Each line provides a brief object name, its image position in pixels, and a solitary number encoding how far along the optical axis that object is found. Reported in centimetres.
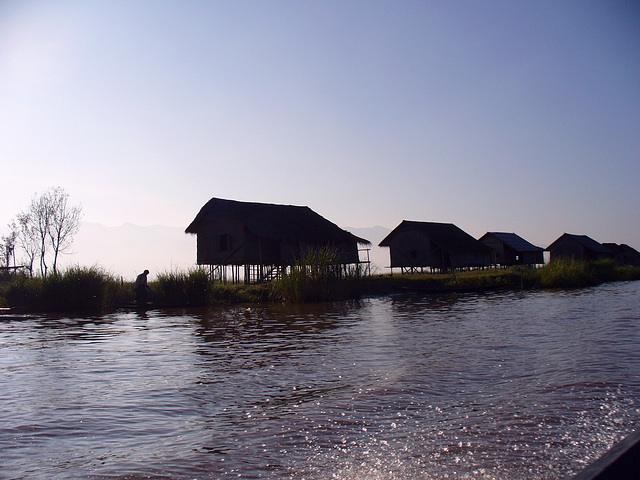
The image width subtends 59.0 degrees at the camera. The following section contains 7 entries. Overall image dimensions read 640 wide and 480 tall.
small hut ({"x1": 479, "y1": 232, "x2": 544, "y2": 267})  5019
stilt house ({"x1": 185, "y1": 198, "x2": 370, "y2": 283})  3083
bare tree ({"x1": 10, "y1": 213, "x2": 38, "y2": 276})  3966
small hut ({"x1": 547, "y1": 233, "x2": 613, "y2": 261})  5559
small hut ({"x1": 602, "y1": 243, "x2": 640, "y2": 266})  6238
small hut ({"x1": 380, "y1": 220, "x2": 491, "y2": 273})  4172
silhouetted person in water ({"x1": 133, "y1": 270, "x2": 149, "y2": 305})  1983
